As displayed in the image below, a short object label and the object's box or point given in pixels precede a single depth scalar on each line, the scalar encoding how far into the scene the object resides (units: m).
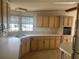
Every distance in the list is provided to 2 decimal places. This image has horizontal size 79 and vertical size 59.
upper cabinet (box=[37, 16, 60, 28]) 3.68
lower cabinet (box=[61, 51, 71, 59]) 1.69
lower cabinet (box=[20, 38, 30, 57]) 2.85
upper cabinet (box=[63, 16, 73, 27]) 3.72
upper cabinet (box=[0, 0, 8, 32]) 0.97
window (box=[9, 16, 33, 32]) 3.61
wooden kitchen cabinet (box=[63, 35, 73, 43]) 3.68
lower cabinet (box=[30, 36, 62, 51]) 3.45
